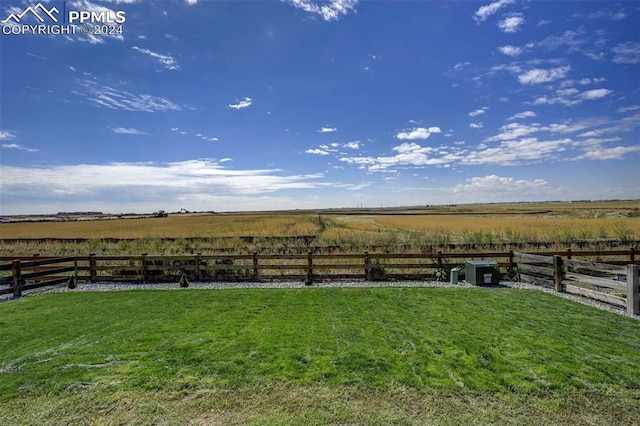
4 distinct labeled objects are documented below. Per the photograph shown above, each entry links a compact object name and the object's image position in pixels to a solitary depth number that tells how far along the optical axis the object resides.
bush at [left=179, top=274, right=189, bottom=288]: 11.16
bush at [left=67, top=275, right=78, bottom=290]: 11.28
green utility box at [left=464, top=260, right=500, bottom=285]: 10.74
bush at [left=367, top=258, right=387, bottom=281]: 11.80
